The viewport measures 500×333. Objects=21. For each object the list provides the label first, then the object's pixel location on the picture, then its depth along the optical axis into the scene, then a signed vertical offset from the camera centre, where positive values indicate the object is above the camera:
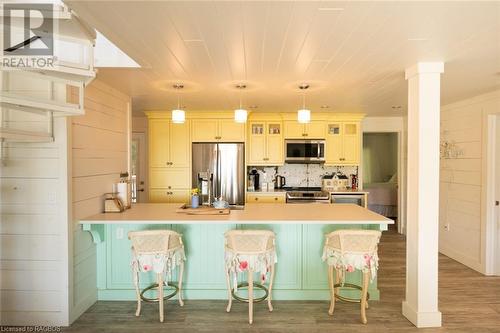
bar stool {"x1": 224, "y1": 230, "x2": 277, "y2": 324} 2.73 -0.78
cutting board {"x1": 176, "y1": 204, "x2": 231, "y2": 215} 3.26 -0.51
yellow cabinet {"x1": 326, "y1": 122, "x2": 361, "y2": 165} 5.63 +0.38
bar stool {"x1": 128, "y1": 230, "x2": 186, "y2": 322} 2.75 -0.77
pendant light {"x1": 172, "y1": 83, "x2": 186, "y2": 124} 3.52 +0.55
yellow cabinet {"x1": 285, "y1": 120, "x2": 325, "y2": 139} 5.54 +0.59
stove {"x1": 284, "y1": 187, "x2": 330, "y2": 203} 5.35 -0.56
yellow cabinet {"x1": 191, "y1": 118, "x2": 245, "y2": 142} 5.35 +0.55
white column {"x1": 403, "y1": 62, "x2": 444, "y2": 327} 2.72 -0.30
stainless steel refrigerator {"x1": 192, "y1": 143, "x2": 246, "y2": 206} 5.30 -0.10
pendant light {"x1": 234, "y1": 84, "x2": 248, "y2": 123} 3.50 +0.55
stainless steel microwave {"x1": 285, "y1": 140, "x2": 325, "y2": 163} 5.54 +0.22
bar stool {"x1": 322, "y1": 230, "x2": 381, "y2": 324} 2.72 -0.77
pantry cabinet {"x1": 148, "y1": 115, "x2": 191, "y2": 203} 5.35 -0.06
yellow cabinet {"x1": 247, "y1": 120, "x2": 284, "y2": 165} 5.56 +0.38
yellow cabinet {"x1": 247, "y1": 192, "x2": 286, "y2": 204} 5.47 -0.61
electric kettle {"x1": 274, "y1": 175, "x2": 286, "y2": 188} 5.98 -0.34
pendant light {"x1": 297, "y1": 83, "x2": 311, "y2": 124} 3.43 +0.53
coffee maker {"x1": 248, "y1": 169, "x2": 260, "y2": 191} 5.90 -0.28
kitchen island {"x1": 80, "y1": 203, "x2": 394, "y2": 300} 3.25 -1.02
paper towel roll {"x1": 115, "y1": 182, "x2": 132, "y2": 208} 3.53 -0.33
